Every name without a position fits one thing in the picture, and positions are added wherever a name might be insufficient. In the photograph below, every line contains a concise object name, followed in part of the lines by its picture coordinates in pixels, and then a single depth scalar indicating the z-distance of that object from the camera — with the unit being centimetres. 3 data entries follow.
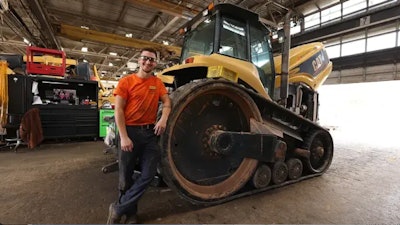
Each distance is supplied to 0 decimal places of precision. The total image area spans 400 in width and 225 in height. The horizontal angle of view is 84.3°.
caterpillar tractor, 238
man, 187
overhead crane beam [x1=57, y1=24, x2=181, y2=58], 796
